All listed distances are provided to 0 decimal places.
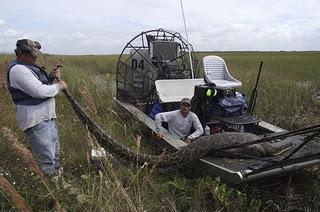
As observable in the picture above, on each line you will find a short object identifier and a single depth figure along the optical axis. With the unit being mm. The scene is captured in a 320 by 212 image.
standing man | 2617
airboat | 2558
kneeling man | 3790
